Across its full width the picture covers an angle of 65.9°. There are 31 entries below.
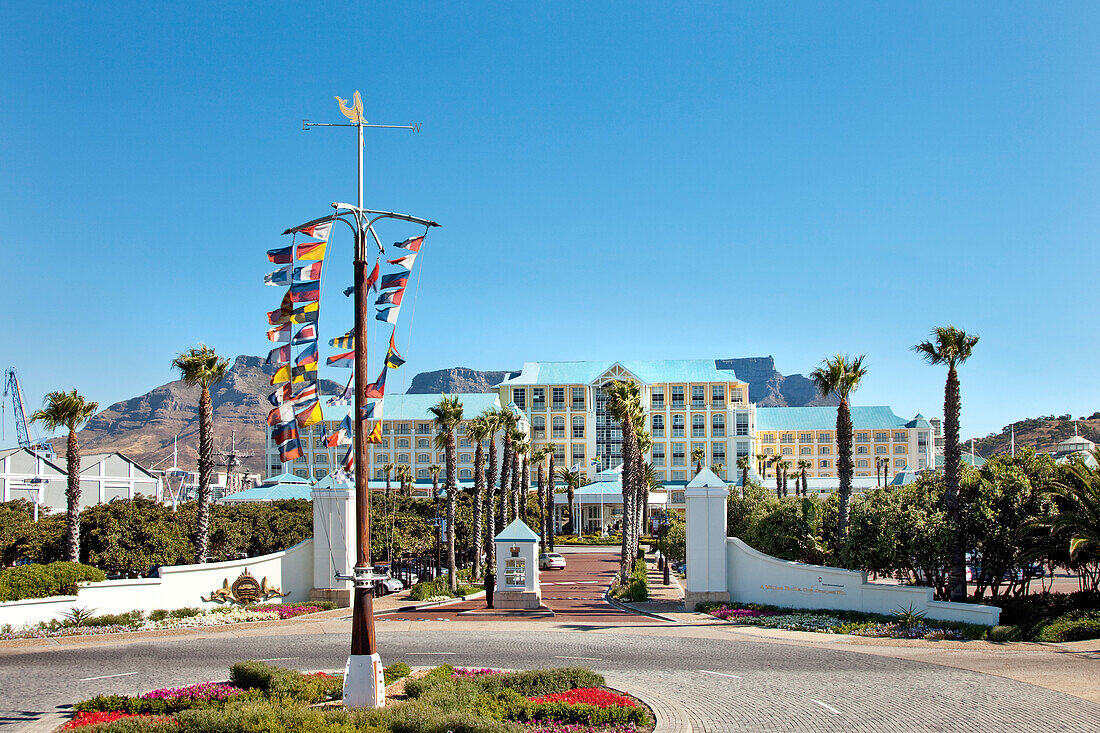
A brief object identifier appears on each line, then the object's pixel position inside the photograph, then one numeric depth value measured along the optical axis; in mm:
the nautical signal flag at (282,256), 14102
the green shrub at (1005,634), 19938
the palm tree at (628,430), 40812
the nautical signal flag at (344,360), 14102
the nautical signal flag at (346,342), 14234
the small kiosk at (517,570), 29969
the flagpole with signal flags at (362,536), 12836
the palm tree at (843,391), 27750
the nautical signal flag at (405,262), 14242
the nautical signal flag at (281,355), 14477
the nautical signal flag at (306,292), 14016
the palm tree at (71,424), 27953
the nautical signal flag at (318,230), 13953
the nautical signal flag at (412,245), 14375
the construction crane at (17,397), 166750
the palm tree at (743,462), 111100
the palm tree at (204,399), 29172
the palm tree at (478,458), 43406
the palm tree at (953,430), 22969
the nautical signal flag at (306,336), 14203
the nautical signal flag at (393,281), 14180
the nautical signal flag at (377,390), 13742
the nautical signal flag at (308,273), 14000
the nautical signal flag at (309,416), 14297
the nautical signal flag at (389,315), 14156
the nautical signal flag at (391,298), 14148
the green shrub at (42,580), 22938
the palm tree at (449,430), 38500
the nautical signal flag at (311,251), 13984
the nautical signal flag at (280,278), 14055
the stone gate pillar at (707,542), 28203
